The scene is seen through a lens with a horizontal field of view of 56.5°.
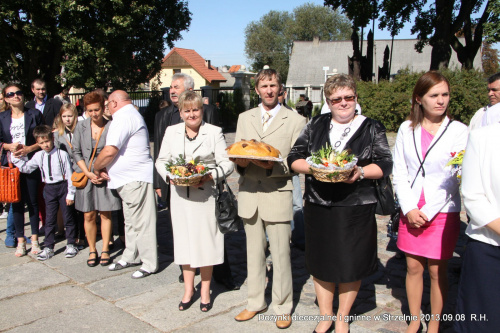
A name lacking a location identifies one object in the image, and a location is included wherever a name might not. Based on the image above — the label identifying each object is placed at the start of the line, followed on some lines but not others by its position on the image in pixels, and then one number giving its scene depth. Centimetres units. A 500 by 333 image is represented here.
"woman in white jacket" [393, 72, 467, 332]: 356
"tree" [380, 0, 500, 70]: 2278
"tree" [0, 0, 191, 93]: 1431
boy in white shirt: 616
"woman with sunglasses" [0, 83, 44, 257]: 629
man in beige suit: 407
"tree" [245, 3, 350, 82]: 9125
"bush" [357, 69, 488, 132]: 2055
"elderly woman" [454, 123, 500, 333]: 250
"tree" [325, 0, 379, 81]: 2544
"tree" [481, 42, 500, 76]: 7068
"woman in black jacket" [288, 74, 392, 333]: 365
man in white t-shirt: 521
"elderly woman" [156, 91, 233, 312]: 450
